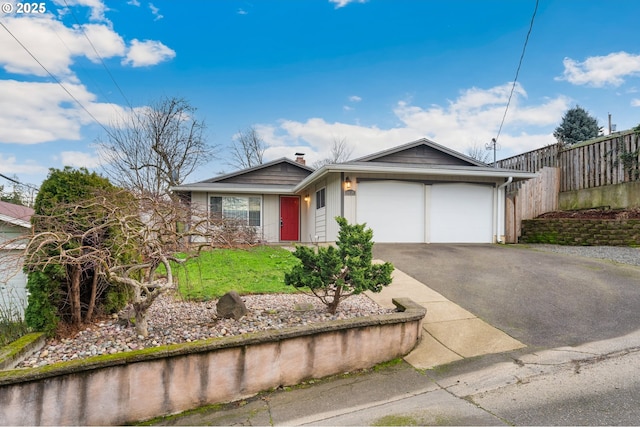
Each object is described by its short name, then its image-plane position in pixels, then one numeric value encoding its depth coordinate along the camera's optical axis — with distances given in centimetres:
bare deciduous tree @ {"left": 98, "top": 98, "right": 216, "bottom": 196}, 1623
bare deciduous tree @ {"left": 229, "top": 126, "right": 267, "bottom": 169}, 2711
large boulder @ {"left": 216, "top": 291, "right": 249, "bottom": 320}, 421
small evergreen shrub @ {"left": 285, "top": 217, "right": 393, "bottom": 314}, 416
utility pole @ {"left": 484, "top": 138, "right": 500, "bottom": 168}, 1598
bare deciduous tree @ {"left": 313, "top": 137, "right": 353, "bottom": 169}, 3030
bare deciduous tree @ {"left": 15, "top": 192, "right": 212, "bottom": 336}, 340
